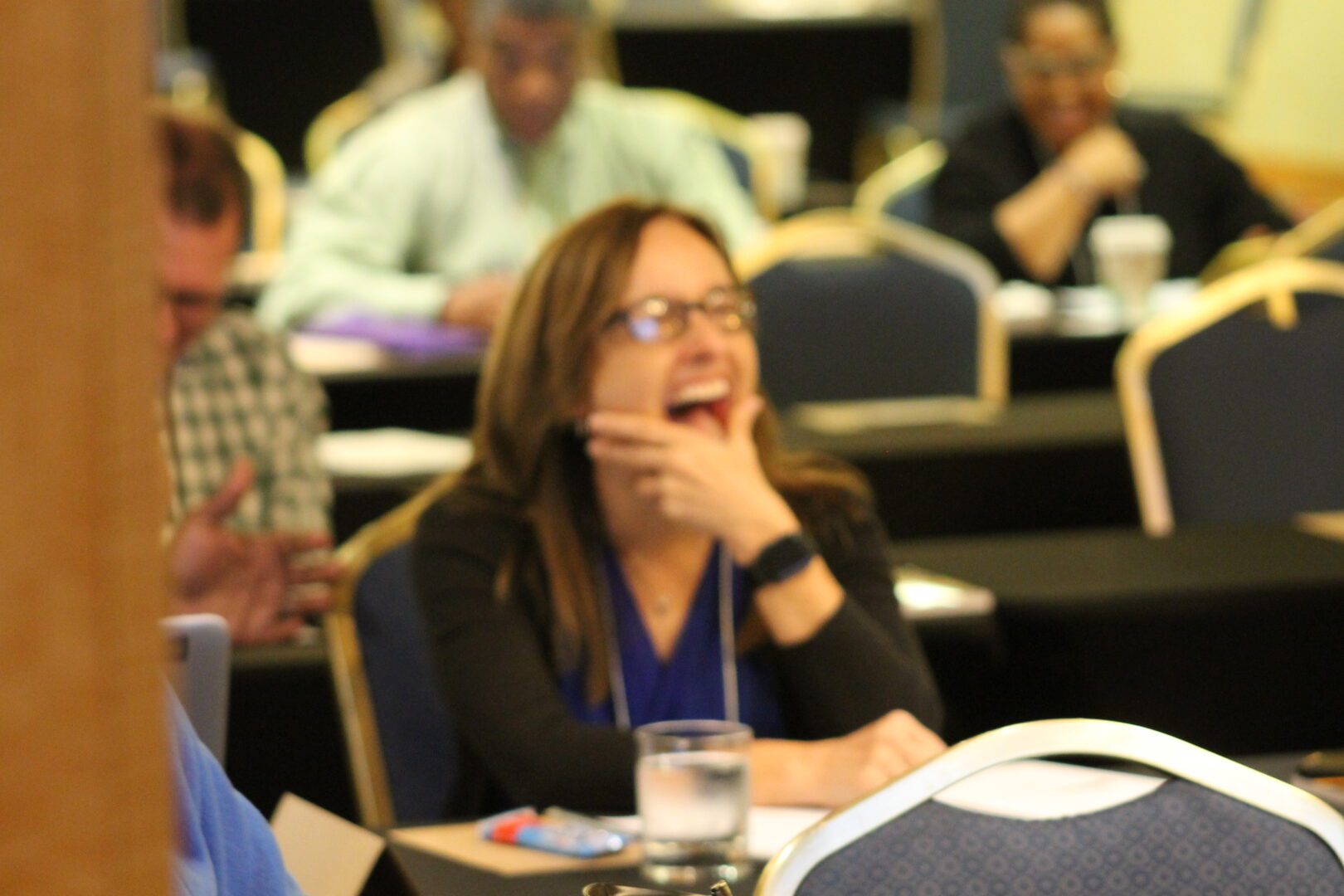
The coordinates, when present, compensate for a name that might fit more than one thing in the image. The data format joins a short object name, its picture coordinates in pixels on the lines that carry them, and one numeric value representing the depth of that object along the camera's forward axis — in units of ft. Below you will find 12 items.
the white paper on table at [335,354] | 23.20
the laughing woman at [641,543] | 11.66
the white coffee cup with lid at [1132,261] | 26.61
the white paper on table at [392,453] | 18.88
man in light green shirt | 25.64
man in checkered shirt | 13.74
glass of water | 8.96
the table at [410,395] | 23.03
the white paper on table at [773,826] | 9.36
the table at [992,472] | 20.07
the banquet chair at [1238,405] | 18.42
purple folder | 23.61
